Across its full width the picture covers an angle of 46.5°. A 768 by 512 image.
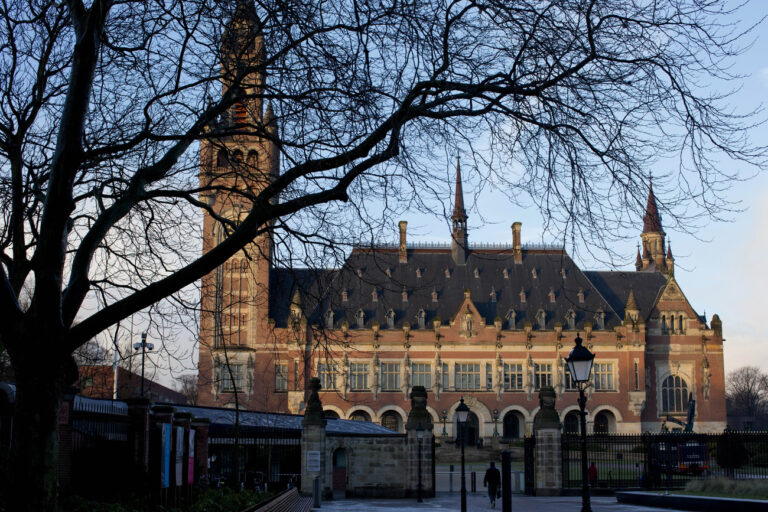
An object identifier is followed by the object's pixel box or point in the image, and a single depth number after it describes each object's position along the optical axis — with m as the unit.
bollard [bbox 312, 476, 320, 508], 23.17
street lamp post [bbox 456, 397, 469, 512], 21.26
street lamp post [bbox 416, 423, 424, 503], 28.00
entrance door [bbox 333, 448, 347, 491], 28.83
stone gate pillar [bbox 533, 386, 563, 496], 27.78
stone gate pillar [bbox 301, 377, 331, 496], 26.36
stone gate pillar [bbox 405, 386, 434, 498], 27.98
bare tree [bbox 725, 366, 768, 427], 112.38
